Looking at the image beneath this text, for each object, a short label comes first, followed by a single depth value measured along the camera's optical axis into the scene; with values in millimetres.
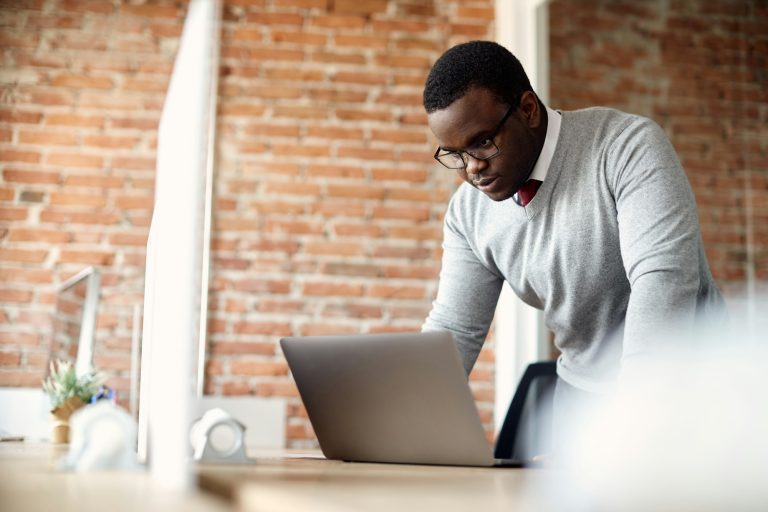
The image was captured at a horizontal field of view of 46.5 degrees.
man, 1562
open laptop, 1219
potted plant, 2076
